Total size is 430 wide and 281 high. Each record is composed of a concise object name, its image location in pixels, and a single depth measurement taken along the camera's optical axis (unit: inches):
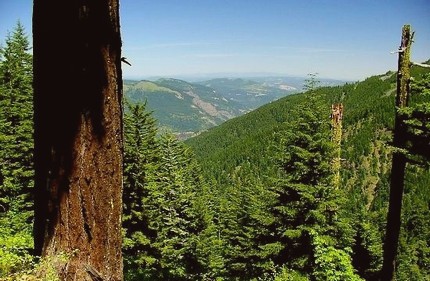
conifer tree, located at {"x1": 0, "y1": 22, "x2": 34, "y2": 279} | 641.0
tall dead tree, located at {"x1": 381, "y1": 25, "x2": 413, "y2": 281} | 377.4
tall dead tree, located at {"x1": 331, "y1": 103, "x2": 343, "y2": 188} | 551.5
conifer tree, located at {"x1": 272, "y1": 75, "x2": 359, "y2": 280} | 535.8
